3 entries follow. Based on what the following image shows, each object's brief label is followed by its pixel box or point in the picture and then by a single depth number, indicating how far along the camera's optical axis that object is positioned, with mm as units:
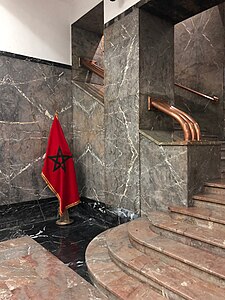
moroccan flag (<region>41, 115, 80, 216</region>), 3281
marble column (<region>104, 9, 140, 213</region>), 2832
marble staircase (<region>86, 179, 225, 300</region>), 1586
